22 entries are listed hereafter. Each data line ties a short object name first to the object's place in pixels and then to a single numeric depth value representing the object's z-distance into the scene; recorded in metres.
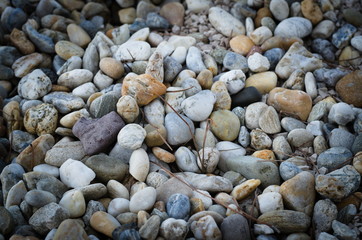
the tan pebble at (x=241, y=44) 0.59
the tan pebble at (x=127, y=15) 0.65
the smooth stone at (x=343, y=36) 0.60
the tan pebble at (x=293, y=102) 0.53
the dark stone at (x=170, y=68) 0.55
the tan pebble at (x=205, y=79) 0.55
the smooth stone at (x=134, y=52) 0.57
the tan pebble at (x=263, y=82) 0.55
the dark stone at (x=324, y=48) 0.60
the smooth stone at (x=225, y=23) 0.61
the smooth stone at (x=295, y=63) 0.56
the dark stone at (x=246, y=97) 0.54
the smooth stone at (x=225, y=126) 0.51
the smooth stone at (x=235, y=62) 0.57
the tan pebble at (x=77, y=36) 0.60
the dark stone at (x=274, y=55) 0.58
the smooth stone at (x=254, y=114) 0.52
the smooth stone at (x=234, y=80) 0.54
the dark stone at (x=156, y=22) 0.62
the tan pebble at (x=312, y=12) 0.61
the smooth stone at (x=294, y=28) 0.60
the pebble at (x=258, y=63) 0.56
